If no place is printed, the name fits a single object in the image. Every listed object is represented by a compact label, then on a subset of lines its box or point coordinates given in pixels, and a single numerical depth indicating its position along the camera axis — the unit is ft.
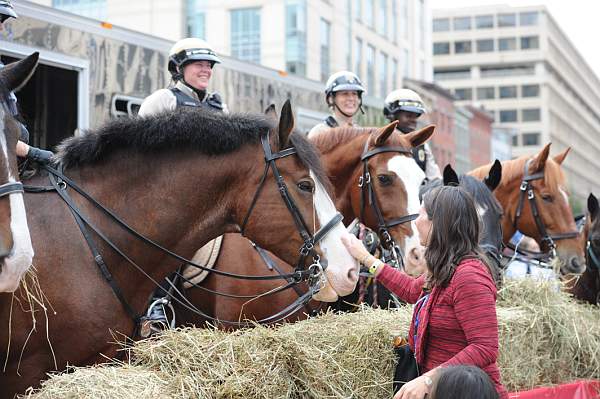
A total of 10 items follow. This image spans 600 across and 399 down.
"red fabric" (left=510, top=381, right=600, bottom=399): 20.88
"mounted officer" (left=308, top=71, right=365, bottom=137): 25.52
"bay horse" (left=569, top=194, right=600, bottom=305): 27.37
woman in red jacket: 13.03
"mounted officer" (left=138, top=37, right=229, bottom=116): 21.18
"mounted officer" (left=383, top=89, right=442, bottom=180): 27.30
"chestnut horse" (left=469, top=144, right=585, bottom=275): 28.66
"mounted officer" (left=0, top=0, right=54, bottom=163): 13.88
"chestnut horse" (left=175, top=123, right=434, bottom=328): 19.58
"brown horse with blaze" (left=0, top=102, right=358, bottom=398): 14.78
